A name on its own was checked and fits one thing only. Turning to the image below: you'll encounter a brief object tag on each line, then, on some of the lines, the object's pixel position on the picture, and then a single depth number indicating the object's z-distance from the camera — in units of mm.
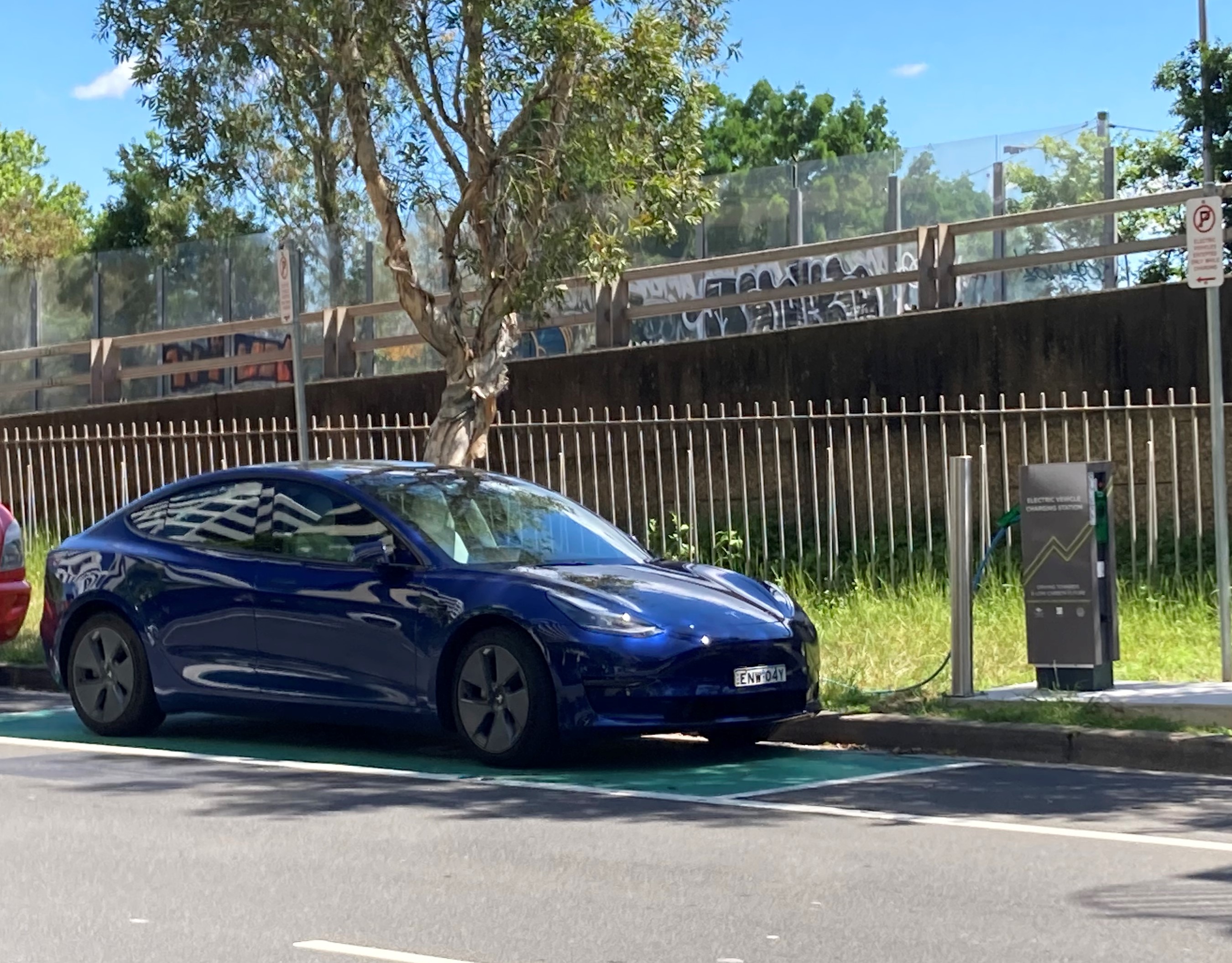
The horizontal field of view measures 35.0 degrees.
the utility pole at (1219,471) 10180
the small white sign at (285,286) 13281
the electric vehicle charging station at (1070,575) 10375
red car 12695
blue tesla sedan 8977
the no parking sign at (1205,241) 10055
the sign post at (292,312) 13328
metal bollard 10484
